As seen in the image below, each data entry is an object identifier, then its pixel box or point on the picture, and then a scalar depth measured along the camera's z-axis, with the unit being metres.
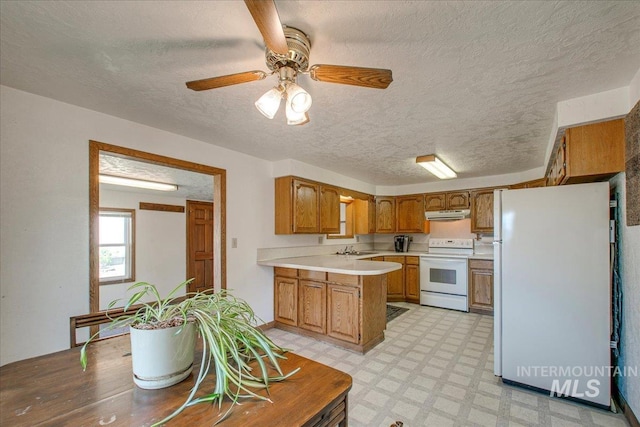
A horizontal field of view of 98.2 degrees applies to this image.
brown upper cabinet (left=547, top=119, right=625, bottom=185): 1.93
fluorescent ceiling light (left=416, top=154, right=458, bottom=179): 3.45
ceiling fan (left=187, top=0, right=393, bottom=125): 1.28
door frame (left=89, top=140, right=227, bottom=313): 2.18
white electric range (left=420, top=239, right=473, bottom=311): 4.50
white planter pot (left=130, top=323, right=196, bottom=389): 0.91
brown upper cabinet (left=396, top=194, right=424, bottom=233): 5.35
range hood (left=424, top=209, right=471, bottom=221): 4.80
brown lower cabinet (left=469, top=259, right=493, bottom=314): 4.30
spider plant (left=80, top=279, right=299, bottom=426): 0.86
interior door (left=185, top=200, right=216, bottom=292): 5.68
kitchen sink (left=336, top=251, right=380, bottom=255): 5.09
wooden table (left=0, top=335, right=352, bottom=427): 0.79
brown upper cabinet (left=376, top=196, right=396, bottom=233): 5.63
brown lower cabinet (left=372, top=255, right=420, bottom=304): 5.04
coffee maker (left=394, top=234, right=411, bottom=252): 5.57
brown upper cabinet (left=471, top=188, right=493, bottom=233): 4.60
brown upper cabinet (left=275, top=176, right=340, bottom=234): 3.69
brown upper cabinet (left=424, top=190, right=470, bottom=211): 4.89
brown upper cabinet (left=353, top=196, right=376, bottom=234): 5.50
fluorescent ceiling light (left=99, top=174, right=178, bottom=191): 4.05
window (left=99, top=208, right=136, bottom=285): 4.91
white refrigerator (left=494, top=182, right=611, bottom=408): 2.02
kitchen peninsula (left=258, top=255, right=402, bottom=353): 2.99
